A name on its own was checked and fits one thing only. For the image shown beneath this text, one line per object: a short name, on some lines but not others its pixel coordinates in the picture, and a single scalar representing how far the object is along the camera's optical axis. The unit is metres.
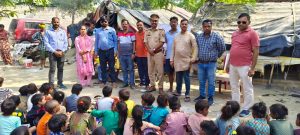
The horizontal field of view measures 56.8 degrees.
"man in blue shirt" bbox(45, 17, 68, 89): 6.29
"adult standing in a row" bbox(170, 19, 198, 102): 5.35
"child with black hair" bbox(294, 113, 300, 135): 3.05
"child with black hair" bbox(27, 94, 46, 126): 3.74
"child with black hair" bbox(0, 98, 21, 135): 3.33
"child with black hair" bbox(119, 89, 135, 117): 3.79
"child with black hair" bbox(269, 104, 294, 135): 3.06
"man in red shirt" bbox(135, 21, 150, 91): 6.29
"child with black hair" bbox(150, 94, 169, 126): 3.57
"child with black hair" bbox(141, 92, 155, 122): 3.66
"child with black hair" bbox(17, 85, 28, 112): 4.06
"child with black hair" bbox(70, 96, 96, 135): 3.42
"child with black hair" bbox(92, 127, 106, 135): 2.84
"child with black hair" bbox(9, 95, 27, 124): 3.69
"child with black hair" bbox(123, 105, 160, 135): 3.23
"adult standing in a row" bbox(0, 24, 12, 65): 9.76
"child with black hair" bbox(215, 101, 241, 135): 3.27
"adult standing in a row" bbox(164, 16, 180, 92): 5.86
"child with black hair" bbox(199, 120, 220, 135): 2.97
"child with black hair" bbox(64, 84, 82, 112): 4.10
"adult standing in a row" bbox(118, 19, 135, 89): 6.40
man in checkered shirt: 5.11
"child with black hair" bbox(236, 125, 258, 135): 2.73
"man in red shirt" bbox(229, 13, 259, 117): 4.37
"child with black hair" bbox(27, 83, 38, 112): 4.26
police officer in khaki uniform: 5.84
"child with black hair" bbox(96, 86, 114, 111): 3.83
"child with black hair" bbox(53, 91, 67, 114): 4.05
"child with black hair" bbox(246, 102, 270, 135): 3.09
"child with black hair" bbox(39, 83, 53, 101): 4.30
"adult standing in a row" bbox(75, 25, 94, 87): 6.51
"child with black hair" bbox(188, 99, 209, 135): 3.42
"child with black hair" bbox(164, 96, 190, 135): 3.44
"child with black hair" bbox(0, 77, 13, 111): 4.49
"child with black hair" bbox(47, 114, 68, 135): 3.04
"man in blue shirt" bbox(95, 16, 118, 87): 6.40
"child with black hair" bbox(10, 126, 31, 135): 2.85
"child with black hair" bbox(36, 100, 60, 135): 3.38
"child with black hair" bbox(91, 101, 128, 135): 3.53
